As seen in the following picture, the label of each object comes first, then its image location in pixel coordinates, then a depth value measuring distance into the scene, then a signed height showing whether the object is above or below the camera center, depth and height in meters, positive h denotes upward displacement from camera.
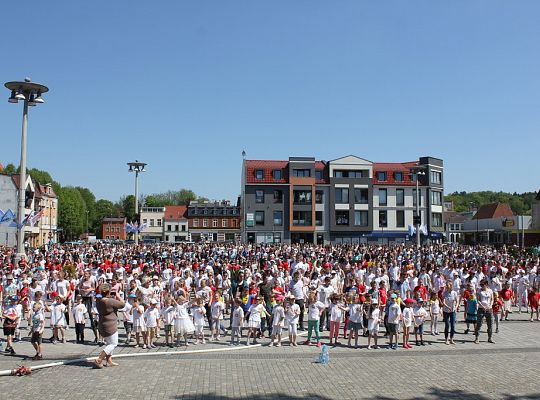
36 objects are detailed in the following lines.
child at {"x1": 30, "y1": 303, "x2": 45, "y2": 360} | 12.24 -2.28
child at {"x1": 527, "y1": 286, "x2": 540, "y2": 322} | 18.17 -2.11
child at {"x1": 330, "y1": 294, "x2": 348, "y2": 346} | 14.16 -2.16
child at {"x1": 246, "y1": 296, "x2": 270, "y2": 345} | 14.27 -2.18
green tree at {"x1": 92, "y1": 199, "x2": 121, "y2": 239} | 127.62 +6.22
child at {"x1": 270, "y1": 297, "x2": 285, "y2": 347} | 14.02 -2.30
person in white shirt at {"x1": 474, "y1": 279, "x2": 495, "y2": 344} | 14.57 -2.04
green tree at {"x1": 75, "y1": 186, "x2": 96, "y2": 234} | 126.06 +8.52
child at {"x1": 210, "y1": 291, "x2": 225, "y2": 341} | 14.99 -2.29
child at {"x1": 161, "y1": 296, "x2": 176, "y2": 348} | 14.02 -2.19
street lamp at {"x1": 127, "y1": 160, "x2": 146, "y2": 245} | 45.56 +6.22
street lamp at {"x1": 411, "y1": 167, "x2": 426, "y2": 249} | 41.44 +5.39
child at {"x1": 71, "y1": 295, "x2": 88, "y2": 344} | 14.25 -2.33
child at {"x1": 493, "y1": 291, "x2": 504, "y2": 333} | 15.55 -2.06
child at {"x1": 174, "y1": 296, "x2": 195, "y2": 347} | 13.83 -2.27
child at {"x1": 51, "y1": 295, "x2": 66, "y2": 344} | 14.09 -2.20
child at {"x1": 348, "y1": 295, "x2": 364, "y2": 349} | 14.01 -2.20
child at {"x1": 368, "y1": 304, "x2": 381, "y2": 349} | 13.83 -2.25
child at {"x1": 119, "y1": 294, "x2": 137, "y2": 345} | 14.18 -2.20
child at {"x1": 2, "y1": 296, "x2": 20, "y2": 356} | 12.80 -2.18
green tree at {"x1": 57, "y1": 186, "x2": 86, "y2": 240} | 102.94 +4.28
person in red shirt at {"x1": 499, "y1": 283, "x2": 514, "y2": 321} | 17.75 -2.04
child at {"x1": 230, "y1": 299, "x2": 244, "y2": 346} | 14.24 -2.34
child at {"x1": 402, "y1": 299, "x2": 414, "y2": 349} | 13.93 -2.28
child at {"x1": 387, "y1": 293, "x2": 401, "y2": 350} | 13.78 -2.15
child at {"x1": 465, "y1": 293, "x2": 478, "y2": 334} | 14.98 -2.06
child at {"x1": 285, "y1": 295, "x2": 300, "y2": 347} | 14.13 -2.22
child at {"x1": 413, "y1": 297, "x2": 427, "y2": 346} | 14.12 -2.11
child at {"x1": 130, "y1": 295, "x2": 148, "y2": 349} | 13.69 -2.28
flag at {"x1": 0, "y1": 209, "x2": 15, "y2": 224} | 29.89 +1.10
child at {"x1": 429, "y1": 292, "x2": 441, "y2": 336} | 15.28 -2.14
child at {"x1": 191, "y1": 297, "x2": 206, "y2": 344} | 14.55 -2.24
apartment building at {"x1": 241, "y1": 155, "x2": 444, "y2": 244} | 61.81 +4.54
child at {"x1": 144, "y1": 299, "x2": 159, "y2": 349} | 13.79 -2.22
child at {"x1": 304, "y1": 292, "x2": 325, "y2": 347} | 14.24 -2.16
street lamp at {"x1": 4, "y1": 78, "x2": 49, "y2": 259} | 23.94 +6.37
